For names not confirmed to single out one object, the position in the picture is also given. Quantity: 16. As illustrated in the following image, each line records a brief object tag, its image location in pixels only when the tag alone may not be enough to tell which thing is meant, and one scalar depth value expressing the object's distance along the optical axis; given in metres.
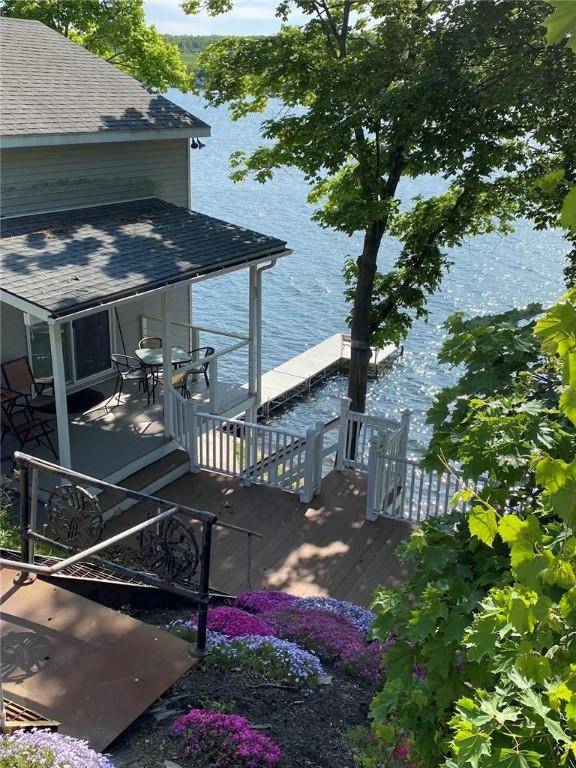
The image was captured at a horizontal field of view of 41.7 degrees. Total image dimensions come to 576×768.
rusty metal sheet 4.68
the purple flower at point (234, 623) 6.49
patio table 12.95
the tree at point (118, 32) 25.27
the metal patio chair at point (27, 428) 10.47
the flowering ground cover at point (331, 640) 6.48
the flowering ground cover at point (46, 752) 3.79
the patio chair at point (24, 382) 11.21
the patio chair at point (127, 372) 13.11
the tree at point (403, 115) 11.78
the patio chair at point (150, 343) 14.31
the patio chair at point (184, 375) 12.41
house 10.20
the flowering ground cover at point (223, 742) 4.48
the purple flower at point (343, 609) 7.72
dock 26.86
